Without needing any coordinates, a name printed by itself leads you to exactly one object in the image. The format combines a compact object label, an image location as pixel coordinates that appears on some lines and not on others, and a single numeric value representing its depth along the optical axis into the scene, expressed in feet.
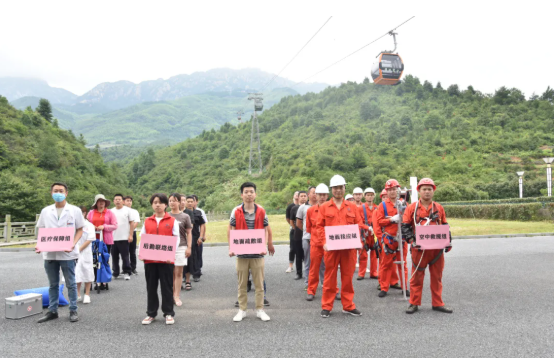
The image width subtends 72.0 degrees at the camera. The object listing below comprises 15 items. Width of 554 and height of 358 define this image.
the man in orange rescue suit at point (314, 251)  22.03
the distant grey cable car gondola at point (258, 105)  174.29
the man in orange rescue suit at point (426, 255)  19.13
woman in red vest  17.97
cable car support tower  173.06
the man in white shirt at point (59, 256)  18.57
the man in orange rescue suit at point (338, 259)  19.03
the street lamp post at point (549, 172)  85.37
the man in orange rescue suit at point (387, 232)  22.67
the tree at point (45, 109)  227.20
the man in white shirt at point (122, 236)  29.40
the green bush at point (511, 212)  78.74
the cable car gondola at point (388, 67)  111.14
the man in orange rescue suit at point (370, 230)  25.89
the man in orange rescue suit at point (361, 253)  27.31
